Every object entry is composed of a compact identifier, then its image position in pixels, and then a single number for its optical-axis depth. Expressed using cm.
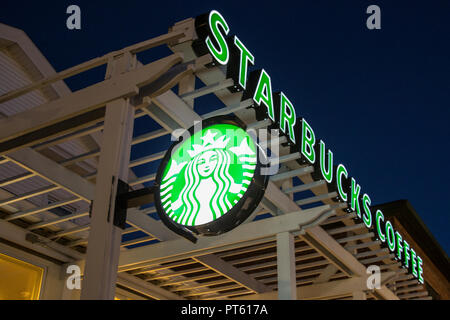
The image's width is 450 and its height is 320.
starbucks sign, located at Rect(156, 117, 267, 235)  464
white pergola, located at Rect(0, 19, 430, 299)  557
